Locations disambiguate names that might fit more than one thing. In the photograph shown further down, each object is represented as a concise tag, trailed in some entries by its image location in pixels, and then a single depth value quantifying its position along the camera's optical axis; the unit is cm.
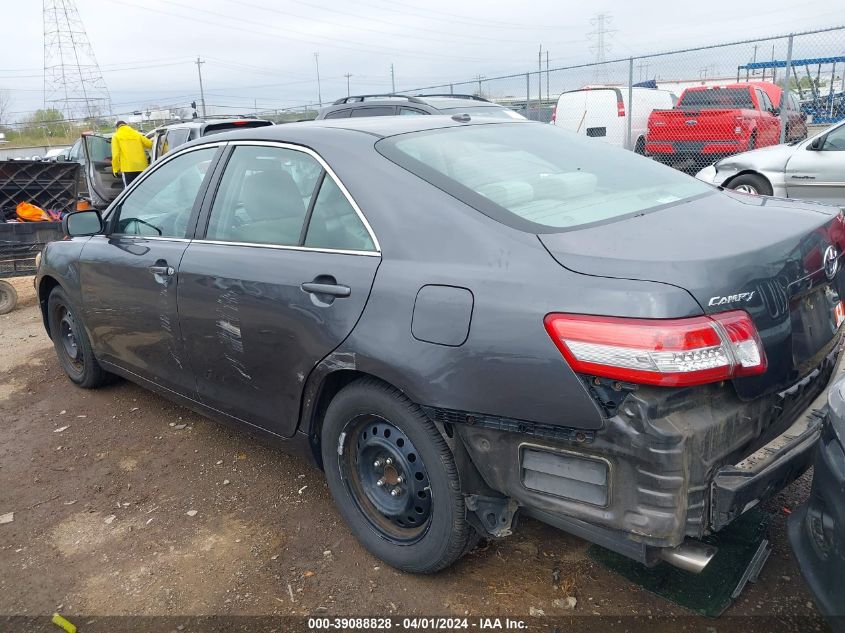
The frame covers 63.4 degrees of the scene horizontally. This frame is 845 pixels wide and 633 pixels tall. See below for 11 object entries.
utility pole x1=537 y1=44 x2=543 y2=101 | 1542
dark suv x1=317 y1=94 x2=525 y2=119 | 880
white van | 1398
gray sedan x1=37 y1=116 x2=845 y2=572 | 195
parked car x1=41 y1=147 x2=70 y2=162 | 1909
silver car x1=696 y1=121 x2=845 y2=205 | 831
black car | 178
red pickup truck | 1231
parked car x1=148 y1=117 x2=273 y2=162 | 1005
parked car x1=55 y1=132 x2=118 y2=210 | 1236
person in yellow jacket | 1159
